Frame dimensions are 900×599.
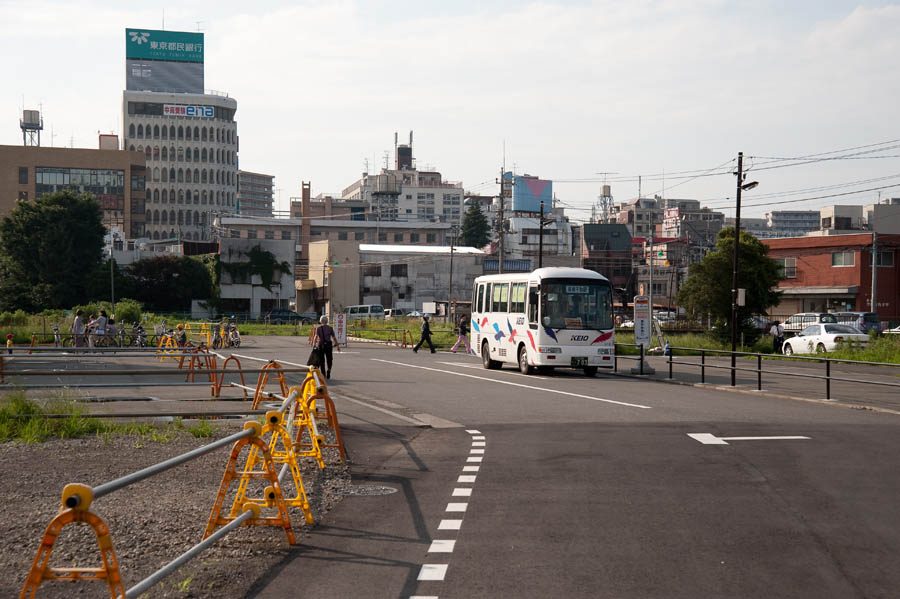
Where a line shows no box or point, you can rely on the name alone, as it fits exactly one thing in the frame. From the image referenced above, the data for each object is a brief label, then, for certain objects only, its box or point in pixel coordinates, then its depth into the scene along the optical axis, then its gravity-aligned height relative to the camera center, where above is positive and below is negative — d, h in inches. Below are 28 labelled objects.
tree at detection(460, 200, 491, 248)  5994.1 +342.6
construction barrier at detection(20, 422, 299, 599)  198.2 -57.3
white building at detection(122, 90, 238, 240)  5969.5 +829.3
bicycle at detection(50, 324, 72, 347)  1644.4 -107.9
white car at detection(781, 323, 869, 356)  1662.5 -89.5
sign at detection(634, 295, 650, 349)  1168.8 -48.7
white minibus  1134.4 -42.9
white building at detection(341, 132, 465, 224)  6417.3 +613.5
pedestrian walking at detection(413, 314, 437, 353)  1772.9 -93.6
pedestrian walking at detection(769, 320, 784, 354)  1843.0 -97.9
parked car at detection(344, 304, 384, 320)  3597.4 -111.5
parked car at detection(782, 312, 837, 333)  2126.0 -74.9
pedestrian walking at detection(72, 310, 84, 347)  1542.8 -81.6
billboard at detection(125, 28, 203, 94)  5802.2 +1376.0
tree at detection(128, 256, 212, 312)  3570.4 -2.4
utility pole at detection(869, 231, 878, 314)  2389.6 +36.0
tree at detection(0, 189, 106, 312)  3312.0 +96.0
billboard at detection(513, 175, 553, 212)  5526.6 +545.6
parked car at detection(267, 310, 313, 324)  3282.5 -123.3
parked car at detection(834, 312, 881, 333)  2014.0 -70.3
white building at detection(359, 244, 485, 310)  4168.3 +37.7
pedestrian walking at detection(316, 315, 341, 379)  1007.6 -60.8
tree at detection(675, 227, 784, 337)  2011.6 +11.0
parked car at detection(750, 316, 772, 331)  2548.7 -101.7
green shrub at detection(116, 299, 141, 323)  2335.1 -81.9
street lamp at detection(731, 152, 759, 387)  1504.7 +138.5
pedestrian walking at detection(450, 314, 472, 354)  1811.5 -94.7
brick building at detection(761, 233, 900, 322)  2642.7 +43.1
